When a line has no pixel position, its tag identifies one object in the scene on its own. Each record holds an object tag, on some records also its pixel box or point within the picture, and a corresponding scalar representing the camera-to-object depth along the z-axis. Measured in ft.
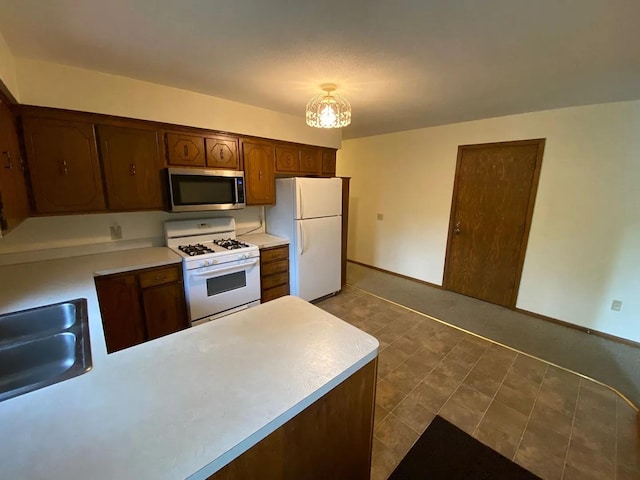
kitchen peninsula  2.07
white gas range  8.07
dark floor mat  4.93
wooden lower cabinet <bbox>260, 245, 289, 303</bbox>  9.95
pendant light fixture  7.24
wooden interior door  10.38
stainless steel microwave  8.20
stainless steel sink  3.99
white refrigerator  10.25
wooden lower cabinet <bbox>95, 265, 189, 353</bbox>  6.99
